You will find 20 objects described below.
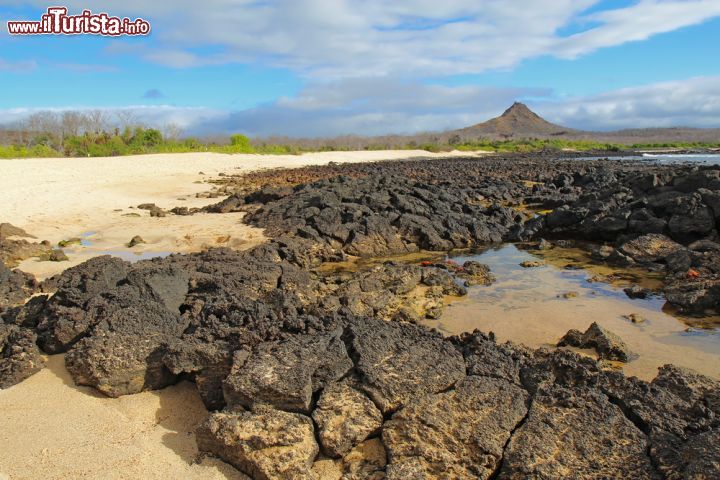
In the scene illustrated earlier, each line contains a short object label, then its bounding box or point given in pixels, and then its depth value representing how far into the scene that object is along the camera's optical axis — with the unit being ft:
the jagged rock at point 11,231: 38.49
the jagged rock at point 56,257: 33.01
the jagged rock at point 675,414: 10.48
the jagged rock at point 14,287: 23.03
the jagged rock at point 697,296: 25.82
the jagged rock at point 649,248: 35.19
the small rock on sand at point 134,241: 39.11
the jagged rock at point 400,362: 13.37
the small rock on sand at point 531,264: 34.92
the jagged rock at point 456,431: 11.85
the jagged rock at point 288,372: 13.19
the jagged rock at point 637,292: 28.19
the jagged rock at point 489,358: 14.01
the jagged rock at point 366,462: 12.17
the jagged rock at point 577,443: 11.07
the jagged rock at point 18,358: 15.62
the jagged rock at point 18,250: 33.06
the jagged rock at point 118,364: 15.15
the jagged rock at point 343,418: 12.71
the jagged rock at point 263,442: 12.15
